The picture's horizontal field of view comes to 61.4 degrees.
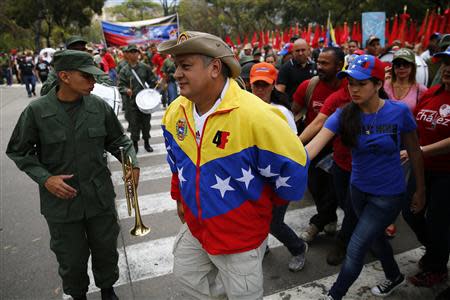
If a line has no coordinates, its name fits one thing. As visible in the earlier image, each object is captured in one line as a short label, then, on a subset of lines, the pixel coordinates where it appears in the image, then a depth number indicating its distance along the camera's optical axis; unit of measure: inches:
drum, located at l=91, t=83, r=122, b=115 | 164.1
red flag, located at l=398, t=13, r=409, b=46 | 482.0
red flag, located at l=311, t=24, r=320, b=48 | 649.1
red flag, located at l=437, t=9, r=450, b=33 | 467.8
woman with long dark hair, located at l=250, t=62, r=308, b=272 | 133.0
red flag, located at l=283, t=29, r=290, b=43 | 764.6
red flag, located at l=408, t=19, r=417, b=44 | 588.3
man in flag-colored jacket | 78.7
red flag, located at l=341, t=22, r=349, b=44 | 646.6
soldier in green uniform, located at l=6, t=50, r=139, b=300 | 104.2
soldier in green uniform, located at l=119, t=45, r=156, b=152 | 296.7
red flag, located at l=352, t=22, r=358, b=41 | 629.0
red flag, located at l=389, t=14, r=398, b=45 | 524.0
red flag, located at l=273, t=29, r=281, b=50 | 802.2
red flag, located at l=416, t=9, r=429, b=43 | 482.9
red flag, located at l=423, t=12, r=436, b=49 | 453.6
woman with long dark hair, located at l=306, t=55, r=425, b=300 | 106.3
